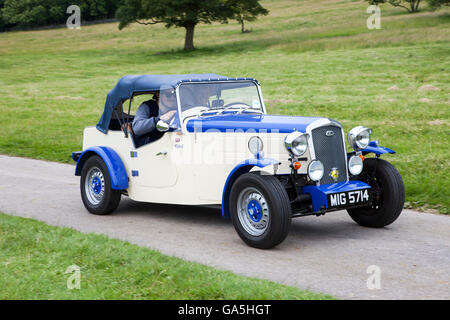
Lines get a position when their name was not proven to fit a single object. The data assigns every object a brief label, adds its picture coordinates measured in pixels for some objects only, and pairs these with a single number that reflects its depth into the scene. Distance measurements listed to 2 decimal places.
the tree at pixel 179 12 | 46.59
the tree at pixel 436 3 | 44.42
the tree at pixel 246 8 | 49.50
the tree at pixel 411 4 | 56.03
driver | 7.63
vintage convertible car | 6.30
